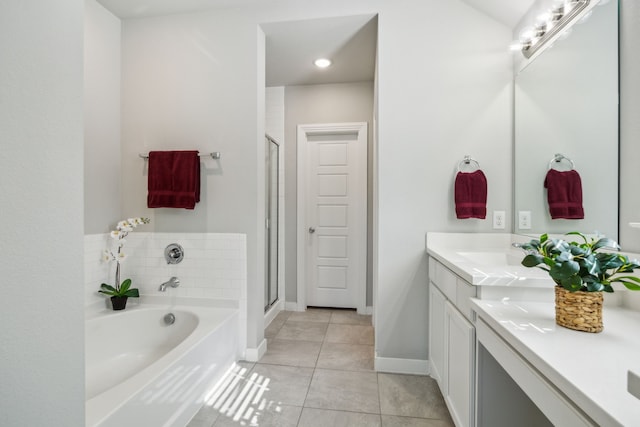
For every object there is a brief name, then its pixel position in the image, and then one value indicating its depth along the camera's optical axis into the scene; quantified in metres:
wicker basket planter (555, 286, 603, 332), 0.91
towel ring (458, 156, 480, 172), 2.11
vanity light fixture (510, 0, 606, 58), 1.50
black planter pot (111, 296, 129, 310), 2.21
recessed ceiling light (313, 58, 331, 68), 2.82
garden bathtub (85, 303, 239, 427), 1.29
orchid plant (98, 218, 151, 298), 2.23
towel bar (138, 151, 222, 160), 2.27
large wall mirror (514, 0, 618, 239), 1.28
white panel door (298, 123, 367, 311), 3.40
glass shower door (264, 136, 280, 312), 3.02
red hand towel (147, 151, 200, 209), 2.26
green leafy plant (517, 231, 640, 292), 0.89
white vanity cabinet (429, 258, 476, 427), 1.28
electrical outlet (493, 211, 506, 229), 2.10
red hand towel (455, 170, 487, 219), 2.04
